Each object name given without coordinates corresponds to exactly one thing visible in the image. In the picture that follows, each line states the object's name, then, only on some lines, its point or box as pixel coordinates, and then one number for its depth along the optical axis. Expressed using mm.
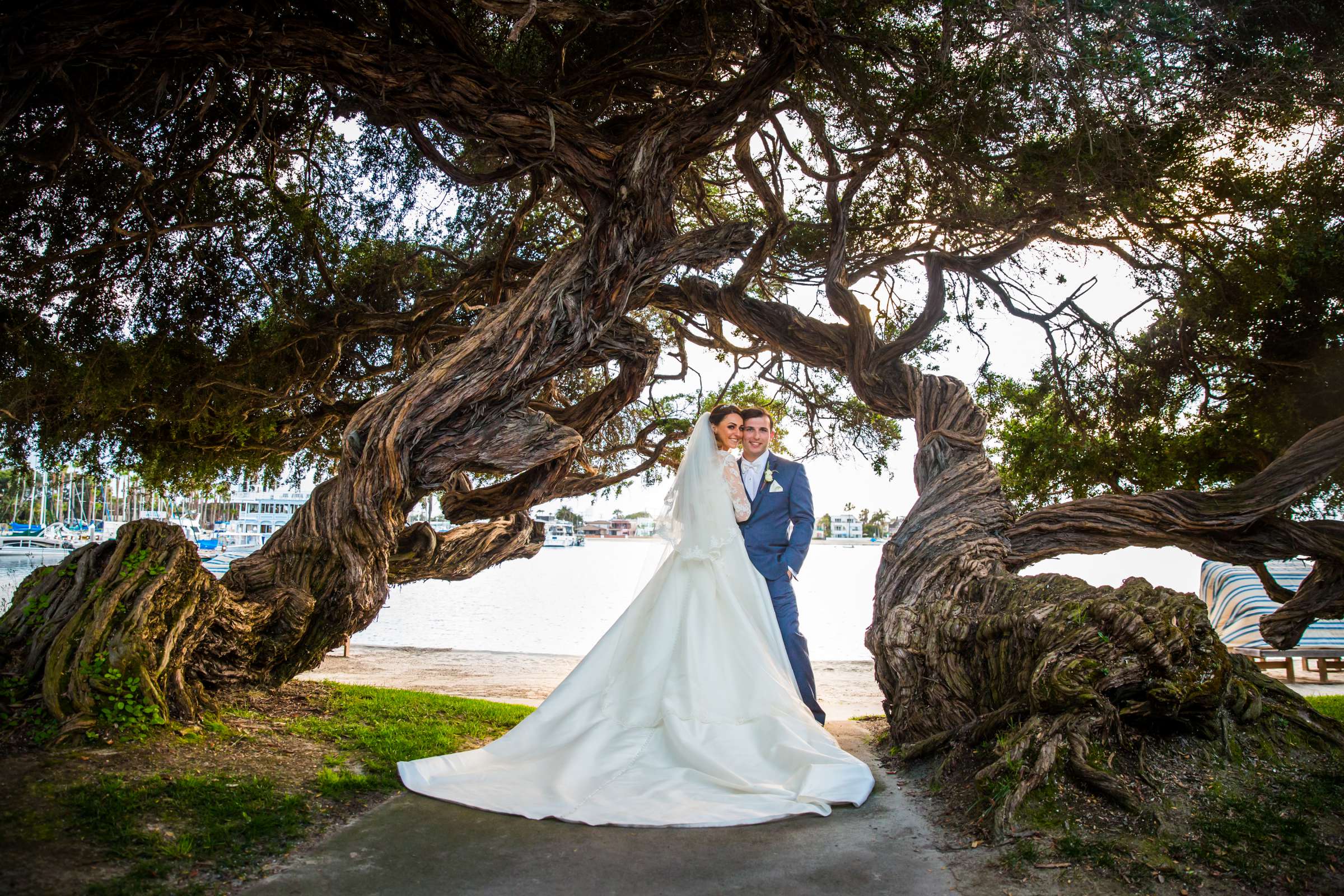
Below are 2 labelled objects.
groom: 5312
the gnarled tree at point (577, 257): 4656
